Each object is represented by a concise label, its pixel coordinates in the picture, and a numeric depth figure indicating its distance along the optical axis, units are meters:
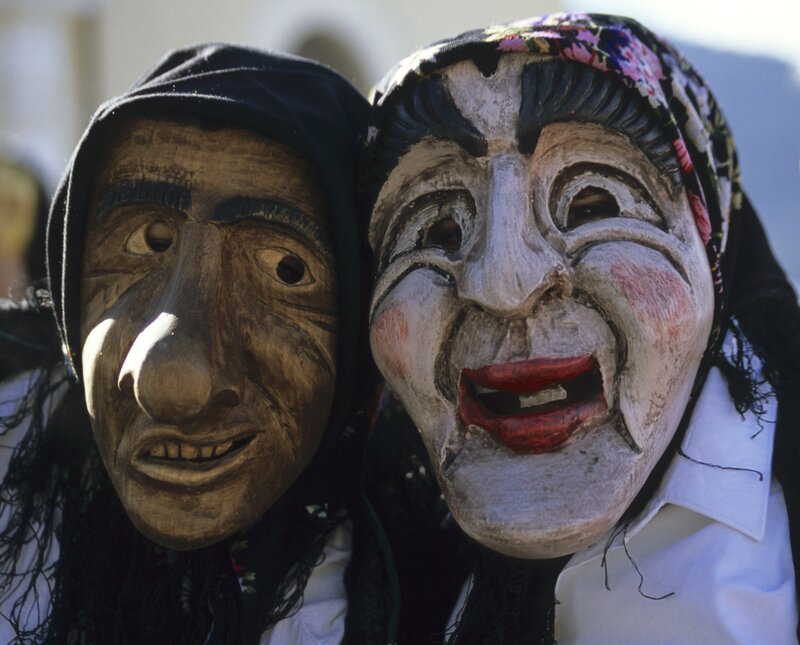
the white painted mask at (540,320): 0.84
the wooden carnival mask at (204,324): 0.89
